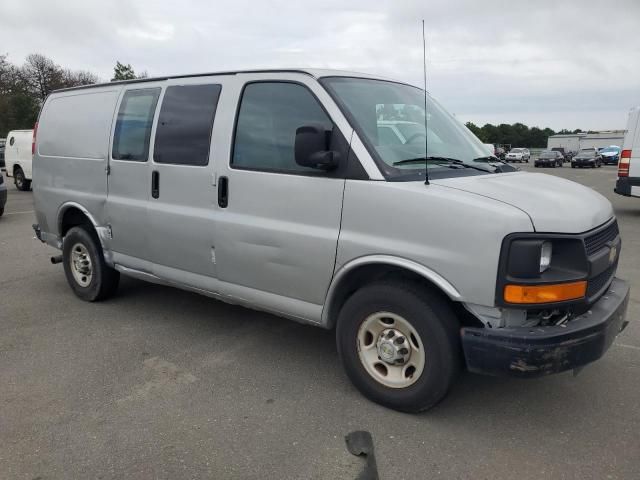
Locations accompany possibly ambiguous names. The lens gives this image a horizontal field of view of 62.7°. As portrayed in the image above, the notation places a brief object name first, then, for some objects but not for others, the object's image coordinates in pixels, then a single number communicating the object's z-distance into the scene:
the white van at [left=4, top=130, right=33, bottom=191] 17.34
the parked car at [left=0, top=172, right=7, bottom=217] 10.93
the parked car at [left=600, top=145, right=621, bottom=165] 44.56
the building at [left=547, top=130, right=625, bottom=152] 66.94
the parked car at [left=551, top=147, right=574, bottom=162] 58.78
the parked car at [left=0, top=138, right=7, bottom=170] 24.98
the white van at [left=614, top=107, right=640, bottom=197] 10.57
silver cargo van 2.77
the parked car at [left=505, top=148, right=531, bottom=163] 52.94
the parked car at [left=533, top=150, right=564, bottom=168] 42.88
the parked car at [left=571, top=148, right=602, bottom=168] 39.16
